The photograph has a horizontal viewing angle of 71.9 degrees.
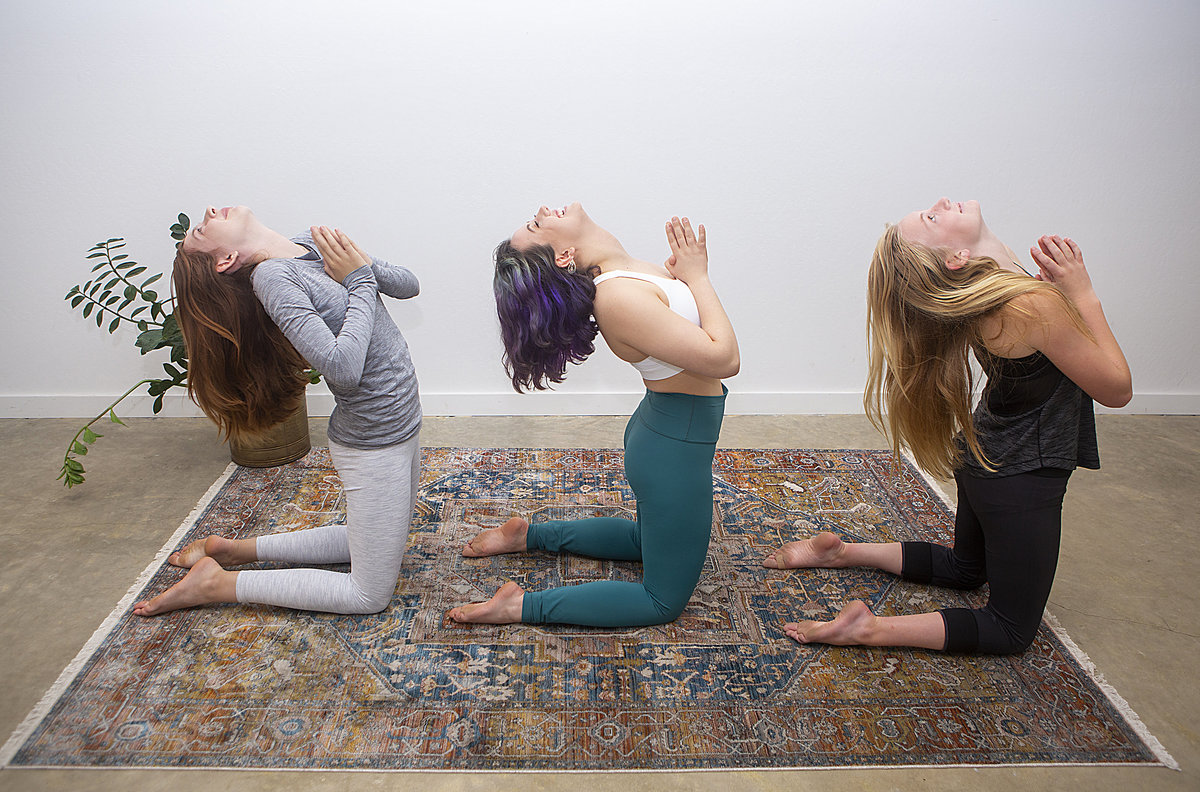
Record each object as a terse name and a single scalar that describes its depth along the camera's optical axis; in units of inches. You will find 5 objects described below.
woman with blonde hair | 70.1
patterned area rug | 69.2
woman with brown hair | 73.5
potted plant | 108.8
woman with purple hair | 71.2
